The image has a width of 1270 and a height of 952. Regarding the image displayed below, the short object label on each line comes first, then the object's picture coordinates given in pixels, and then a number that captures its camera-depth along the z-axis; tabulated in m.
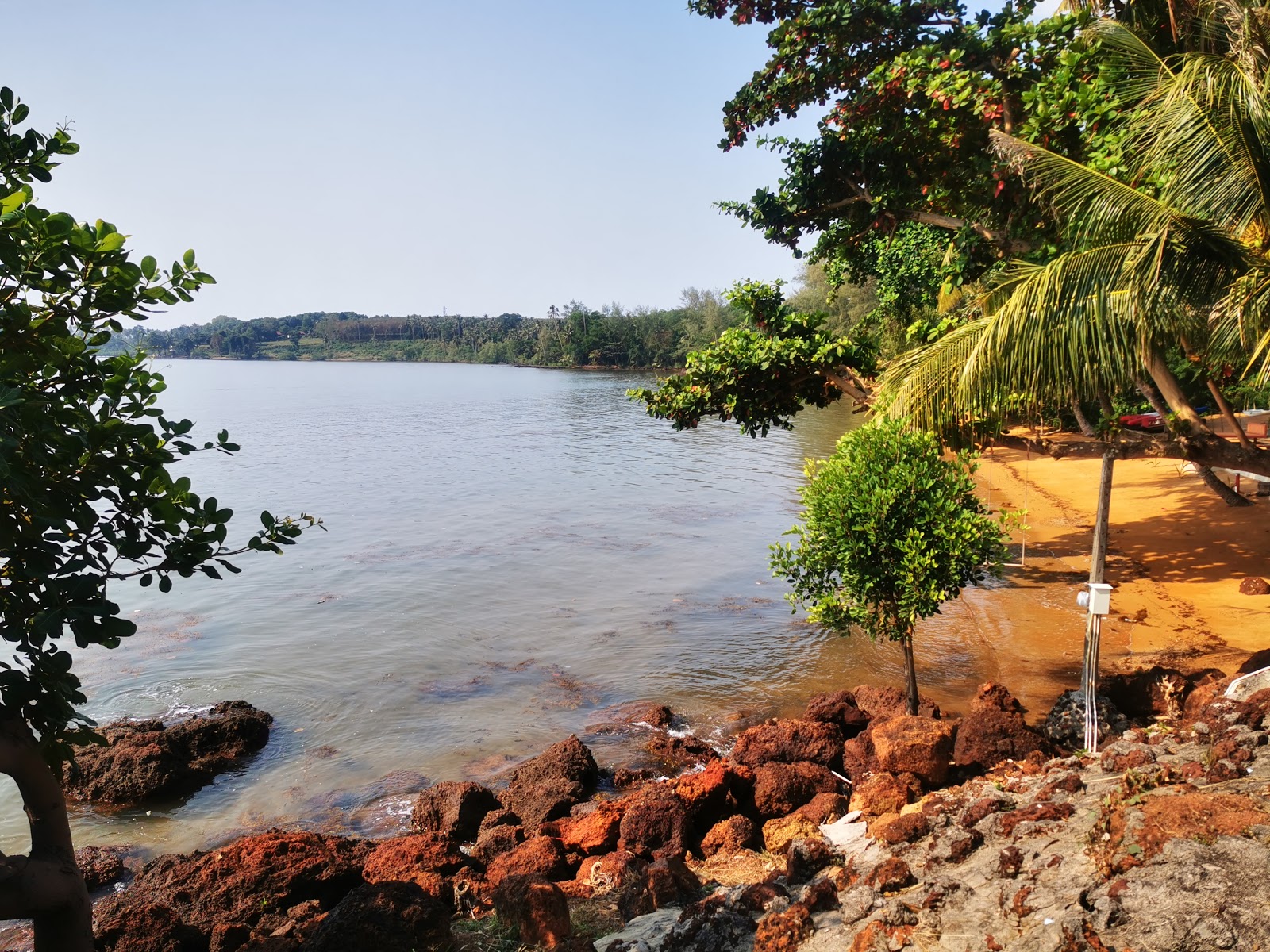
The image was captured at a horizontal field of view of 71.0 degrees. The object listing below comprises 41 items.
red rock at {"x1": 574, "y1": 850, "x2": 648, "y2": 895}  7.22
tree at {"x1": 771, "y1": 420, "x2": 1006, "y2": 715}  9.05
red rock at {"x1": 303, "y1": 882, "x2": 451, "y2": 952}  5.63
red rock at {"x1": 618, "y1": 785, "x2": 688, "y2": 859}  7.79
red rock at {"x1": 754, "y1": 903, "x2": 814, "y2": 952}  5.11
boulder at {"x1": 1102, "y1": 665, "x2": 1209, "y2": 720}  9.16
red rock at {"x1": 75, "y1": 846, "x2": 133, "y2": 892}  8.40
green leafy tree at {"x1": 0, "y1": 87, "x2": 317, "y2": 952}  3.74
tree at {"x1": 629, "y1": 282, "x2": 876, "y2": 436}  12.47
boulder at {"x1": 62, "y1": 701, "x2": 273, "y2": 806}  10.20
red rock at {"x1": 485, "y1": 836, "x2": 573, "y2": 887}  7.41
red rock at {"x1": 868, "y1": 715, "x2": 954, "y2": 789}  8.23
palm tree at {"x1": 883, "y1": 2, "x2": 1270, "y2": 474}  8.05
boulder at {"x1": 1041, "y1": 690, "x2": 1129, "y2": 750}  9.03
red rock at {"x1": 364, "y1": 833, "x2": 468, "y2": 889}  7.39
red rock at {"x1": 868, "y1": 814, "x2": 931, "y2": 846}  6.31
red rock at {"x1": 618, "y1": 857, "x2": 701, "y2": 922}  6.42
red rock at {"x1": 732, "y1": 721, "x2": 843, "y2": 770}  9.30
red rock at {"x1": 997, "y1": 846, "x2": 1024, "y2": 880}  5.20
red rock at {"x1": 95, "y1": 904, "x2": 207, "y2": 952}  6.13
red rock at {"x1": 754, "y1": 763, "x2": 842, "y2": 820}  8.52
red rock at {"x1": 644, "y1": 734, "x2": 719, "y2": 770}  10.55
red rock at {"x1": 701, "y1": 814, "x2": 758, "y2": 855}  7.90
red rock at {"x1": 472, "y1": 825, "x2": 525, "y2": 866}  8.07
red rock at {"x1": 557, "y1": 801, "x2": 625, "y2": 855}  8.13
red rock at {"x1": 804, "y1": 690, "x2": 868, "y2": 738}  10.38
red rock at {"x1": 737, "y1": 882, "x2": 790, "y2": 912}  5.62
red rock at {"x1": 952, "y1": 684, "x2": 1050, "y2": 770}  8.44
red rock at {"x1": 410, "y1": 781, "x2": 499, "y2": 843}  8.68
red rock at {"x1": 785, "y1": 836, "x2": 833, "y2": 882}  6.48
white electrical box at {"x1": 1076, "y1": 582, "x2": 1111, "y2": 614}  8.05
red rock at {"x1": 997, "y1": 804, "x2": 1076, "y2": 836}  5.75
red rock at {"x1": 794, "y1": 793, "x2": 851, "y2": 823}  7.95
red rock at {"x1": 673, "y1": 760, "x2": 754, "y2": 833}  8.26
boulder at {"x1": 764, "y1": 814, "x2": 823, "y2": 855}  7.77
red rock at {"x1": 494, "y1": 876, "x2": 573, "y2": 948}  5.82
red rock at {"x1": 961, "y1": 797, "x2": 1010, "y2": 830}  6.12
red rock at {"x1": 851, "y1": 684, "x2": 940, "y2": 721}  10.18
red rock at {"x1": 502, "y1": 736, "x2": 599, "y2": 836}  9.03
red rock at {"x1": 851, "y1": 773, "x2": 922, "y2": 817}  7.71
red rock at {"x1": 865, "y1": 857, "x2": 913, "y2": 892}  5.44
